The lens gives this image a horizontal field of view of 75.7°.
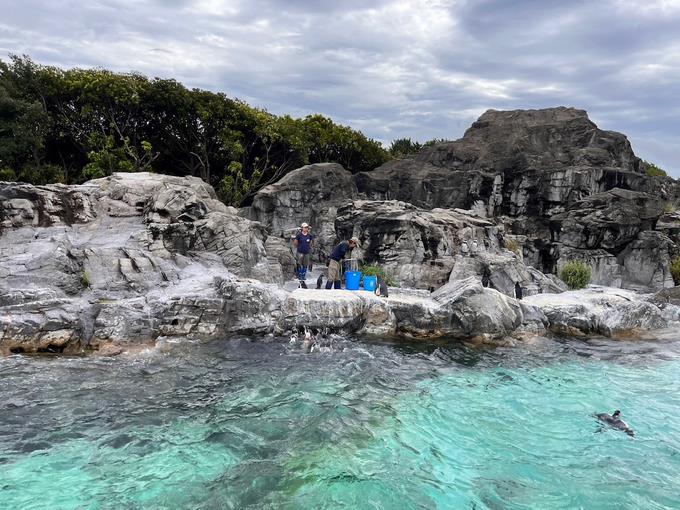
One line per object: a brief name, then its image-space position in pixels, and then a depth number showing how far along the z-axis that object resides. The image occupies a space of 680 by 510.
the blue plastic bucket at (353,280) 14.55
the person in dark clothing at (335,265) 14.12
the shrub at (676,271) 21.48
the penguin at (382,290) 13.52
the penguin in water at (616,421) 7.78
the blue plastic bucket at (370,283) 14.41
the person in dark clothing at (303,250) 15.37
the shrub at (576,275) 20.14
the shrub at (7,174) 21.89
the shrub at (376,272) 16.35
